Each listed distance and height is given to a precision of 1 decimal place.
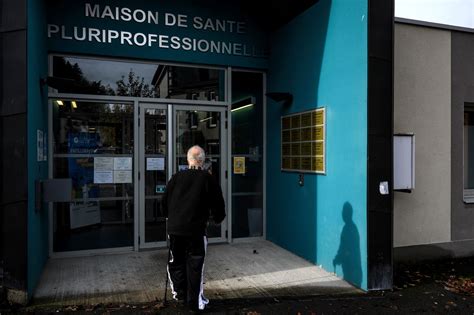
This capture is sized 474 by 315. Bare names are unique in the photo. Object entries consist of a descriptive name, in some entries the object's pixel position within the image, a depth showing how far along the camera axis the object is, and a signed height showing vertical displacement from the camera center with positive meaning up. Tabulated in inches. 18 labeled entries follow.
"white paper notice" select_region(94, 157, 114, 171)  249.0 -3.1
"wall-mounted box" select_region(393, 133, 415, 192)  211.9 -1.6
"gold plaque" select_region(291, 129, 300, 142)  247.8 +14.5
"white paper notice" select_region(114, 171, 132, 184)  253.1 -11.2
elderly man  161.3 -24.2
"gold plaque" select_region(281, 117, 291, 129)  257.0 +23.1
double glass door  258.1 +7.0
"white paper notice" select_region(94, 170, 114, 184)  249.3 -11.0
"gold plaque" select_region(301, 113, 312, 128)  235.9 +22.9
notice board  224.4 +10.1
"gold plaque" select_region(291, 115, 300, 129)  247.9 +23.0
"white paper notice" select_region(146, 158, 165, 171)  258.5 -3.2
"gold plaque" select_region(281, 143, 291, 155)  257.2 +6.4
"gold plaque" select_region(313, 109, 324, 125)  223.3 +23.2
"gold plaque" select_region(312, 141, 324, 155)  223.0 +6.0
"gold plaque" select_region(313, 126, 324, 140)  223.0 +14.5
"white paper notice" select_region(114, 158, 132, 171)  252.7 -3.1
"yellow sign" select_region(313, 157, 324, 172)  223.0 -2.8
